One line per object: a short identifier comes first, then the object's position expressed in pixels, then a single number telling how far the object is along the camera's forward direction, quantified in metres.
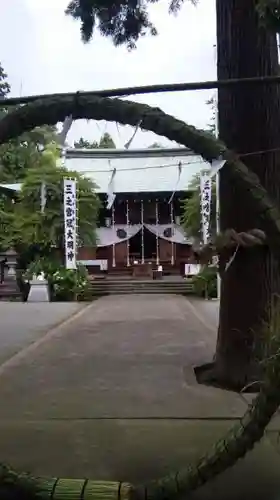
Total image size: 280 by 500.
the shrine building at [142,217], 29.88
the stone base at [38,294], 20.92
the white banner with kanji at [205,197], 21.64
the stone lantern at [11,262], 23.12
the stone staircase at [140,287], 24.67
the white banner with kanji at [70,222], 21.61
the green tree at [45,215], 22.89
